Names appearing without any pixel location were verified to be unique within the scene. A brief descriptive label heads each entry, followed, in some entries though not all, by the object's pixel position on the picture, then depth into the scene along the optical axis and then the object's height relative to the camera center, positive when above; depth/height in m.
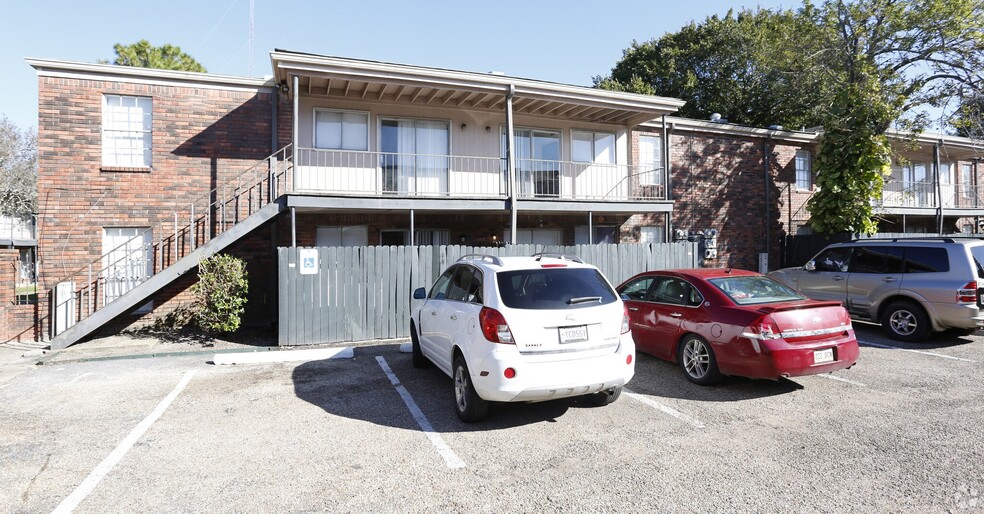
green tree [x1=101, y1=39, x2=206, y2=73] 23.78 +10.18
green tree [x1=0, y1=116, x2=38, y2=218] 30.42 +5.98
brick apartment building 10.59 +2.42
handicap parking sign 9.03 +0.09
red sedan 5.33 -0.77
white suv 4.49 -0.68
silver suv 7.86 -0.41
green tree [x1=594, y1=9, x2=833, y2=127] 26.36 +10.74
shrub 9.05 -0.47
